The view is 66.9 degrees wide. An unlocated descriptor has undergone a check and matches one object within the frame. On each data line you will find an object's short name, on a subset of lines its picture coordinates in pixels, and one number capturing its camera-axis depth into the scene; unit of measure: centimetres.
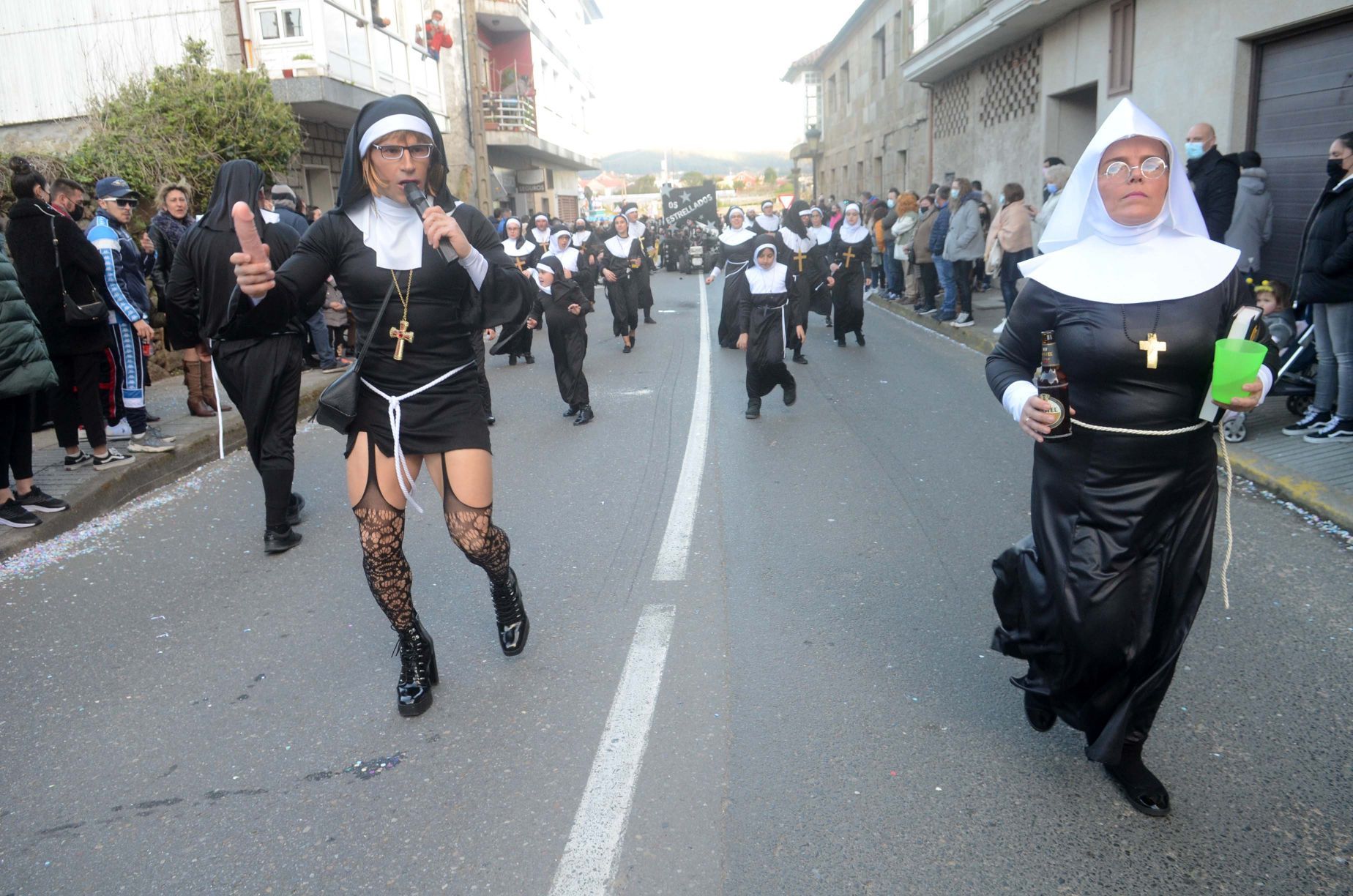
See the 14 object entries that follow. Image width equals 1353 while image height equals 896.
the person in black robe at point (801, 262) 1121
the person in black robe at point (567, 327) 916
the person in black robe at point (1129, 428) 277
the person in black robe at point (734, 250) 1058
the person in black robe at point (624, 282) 1395
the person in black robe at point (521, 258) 1181
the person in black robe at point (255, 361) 568
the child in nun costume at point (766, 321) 887
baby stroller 699
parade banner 3456
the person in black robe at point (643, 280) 1619
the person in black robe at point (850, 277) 1288
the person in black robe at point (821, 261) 1245
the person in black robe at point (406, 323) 344
